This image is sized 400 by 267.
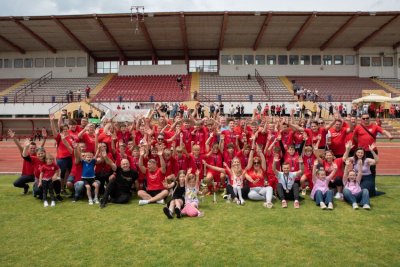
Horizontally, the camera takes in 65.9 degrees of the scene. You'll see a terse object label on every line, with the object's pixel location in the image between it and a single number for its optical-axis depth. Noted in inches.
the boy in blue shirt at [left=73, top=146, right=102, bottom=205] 295.7
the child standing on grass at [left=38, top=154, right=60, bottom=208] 288.8
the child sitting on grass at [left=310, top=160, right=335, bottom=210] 268.7
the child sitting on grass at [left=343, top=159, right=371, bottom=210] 266.8
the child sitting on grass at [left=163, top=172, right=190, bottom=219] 241.4
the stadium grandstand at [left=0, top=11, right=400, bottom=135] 1286.9
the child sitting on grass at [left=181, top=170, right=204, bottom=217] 253.2
